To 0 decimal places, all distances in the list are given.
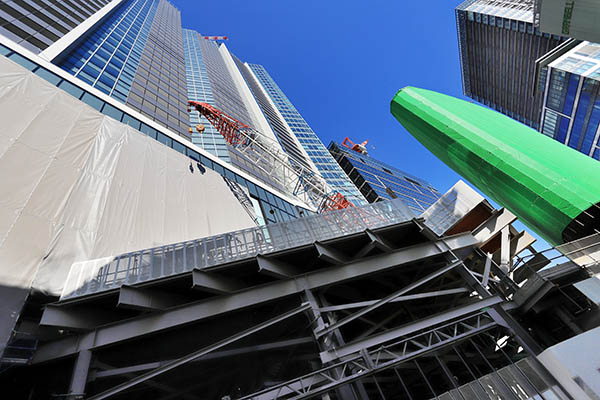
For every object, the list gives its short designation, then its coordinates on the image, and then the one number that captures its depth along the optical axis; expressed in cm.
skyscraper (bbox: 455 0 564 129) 8056
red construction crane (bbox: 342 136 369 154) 11204
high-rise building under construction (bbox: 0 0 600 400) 847
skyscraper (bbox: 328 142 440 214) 7319
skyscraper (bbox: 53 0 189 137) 2909
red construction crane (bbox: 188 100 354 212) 3388
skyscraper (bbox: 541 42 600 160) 5712
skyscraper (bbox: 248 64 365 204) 6081
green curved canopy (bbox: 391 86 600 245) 1535
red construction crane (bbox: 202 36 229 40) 15862
